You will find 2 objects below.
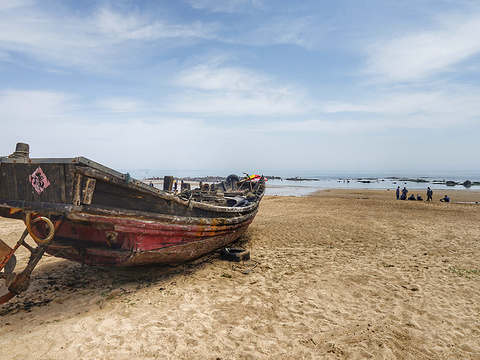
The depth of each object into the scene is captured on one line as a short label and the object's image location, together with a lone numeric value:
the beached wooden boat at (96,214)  3.99
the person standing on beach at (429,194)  24.53
